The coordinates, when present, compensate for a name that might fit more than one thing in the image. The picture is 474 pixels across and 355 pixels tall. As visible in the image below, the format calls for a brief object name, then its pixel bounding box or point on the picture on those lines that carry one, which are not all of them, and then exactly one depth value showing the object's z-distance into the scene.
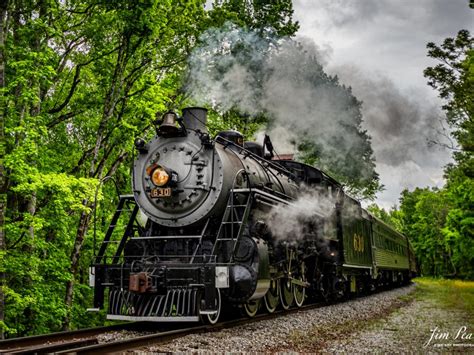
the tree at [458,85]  19.22
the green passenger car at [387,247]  18.58
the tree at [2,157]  9.89
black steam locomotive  8.02
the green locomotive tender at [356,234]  13.92
